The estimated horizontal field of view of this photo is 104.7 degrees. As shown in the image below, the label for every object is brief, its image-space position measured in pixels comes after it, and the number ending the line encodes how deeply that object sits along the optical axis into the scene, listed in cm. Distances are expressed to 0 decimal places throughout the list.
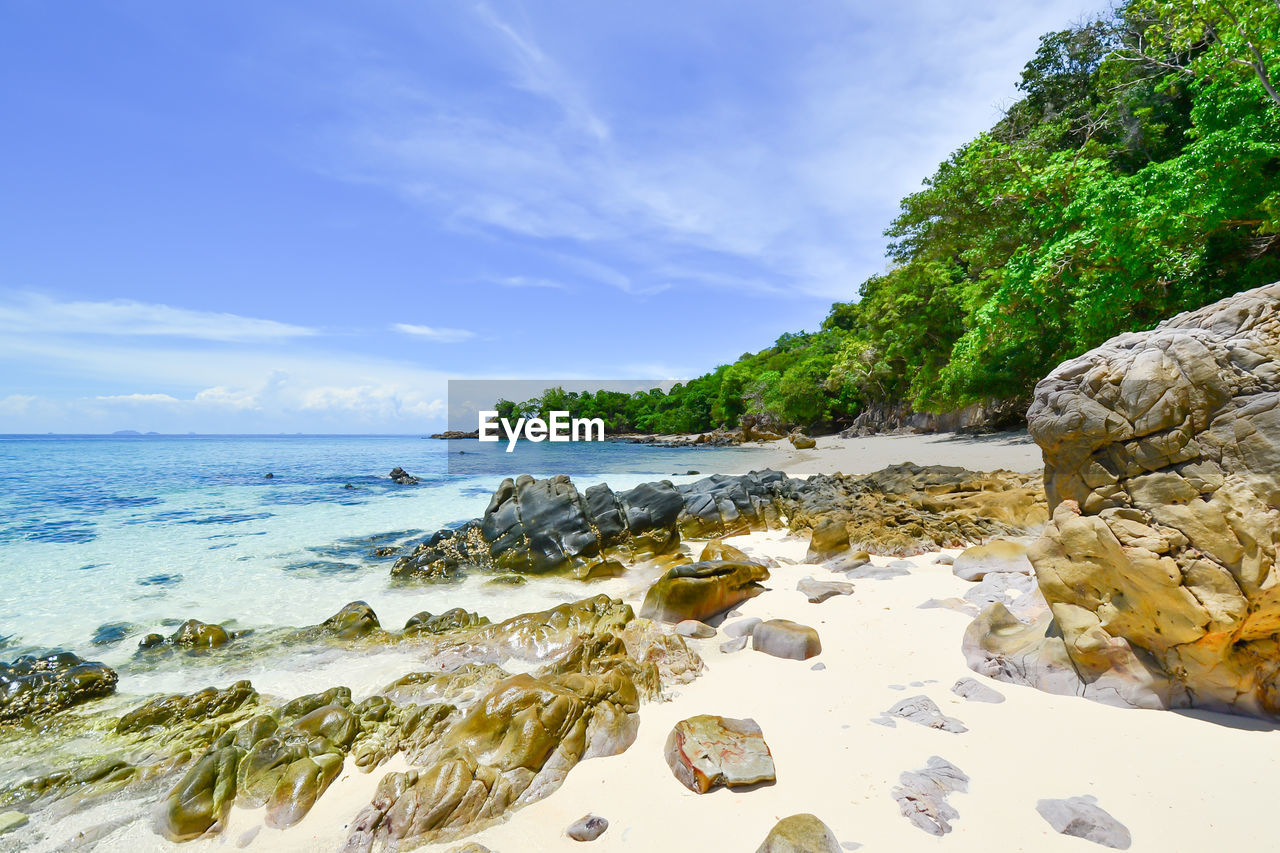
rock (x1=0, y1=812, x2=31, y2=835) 320
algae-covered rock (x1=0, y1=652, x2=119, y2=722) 470
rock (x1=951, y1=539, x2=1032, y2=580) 586
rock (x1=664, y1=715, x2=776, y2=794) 292
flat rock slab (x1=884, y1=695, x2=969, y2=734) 330
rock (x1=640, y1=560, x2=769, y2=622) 574
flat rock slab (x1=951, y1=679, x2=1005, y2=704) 356
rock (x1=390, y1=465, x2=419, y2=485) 2477
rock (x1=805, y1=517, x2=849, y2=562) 763
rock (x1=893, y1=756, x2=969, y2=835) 256
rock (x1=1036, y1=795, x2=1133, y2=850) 238
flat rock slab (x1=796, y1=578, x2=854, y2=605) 584
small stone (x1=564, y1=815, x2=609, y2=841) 269
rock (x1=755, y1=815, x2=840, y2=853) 238
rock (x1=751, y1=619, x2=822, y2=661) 448
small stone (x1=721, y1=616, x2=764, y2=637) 513
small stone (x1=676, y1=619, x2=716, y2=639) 525
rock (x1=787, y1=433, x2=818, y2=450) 3234
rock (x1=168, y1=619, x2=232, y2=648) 615
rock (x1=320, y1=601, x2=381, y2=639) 615
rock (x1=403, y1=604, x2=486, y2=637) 614
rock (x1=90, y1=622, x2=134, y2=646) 636
